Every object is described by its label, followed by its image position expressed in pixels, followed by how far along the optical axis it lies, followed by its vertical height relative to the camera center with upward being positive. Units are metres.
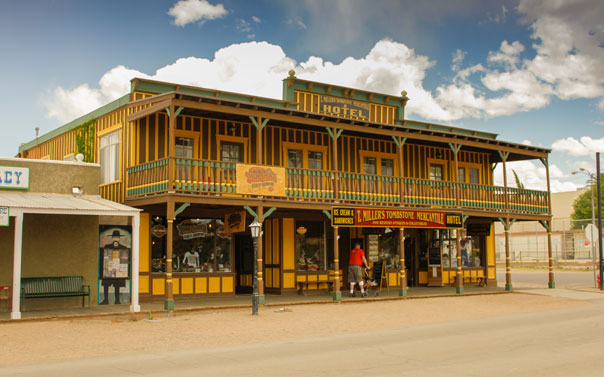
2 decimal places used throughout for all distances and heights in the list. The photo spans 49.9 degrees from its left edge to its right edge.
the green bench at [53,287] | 16.64 -1.12
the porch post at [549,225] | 25.18 +0.66
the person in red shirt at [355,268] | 20.20 -0.79
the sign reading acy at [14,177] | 16.71 +1.74
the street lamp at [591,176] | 24.42 +2.91
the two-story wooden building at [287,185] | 18.25 +1.79
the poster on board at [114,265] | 18.33 -0.59
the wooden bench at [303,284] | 21.41 -1.34
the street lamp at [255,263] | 16.08 -0.51
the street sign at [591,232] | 24.38 +0.35
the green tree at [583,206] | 73.16 +4.11
